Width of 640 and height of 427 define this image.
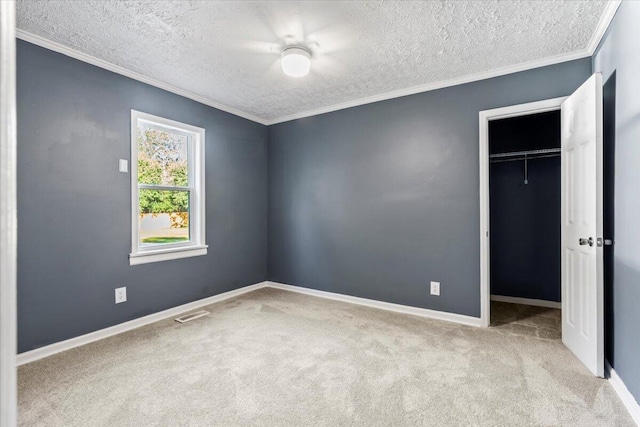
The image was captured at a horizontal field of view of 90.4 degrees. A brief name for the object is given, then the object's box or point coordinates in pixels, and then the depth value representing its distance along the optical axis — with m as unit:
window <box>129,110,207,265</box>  3.18
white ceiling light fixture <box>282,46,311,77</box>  2.59
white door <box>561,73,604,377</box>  2.17
